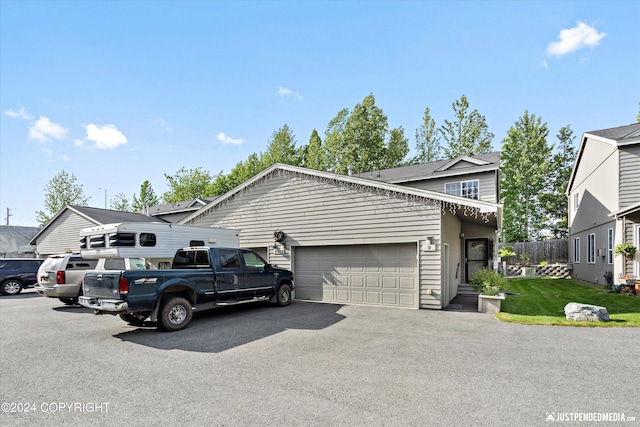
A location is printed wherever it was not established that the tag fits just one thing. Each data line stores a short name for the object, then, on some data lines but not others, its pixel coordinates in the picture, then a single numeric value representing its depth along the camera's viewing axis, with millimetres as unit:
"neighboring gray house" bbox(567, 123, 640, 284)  12617
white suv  10797
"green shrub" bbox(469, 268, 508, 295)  9383
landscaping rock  7656
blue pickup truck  6836
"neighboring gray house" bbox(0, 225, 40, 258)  37284
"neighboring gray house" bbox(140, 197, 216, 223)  28875
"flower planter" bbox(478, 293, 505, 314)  9141
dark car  15703
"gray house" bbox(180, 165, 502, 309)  9836
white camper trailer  9922
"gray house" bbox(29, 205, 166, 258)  20531
